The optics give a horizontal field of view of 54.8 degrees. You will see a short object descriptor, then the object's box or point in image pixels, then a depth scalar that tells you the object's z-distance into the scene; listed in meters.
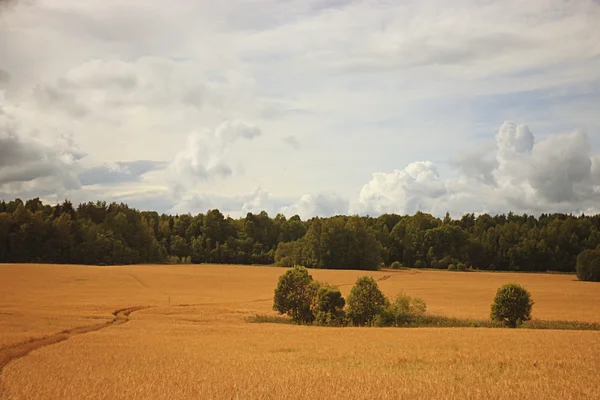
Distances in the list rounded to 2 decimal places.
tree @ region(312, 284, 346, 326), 54.06
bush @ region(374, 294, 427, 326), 53.34
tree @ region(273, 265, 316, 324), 56.81
